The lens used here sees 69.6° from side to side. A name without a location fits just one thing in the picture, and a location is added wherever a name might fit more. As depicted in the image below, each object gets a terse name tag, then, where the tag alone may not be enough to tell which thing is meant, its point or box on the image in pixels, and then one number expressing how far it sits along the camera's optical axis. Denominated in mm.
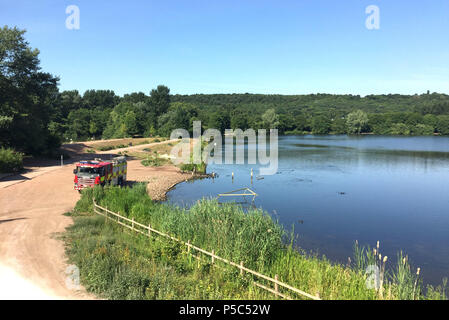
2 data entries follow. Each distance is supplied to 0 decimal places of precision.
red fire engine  27812
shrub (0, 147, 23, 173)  36344
